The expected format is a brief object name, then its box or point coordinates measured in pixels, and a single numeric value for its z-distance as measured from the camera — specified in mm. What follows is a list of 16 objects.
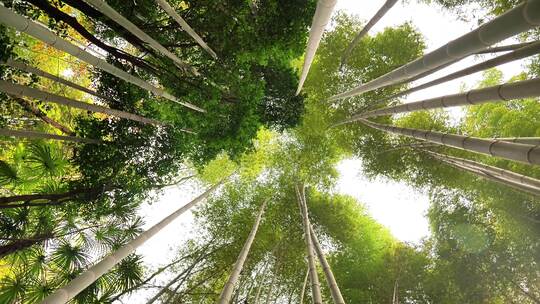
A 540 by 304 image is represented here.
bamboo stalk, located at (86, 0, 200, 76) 3162
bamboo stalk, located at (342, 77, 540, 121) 2330
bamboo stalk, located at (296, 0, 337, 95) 2064
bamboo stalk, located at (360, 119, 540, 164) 2463
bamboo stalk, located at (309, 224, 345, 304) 3188
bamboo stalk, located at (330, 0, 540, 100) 1756
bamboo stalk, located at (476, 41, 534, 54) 3907
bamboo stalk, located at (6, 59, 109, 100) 4102
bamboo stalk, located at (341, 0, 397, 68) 4341
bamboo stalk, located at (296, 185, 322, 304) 3420
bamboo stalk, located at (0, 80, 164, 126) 3477
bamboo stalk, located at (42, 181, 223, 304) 2610
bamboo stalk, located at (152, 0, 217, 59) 3320
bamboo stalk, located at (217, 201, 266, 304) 3399
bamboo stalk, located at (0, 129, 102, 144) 3962
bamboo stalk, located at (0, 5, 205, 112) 2459
